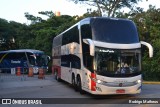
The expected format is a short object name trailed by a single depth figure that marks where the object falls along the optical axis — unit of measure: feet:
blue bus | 68.32
